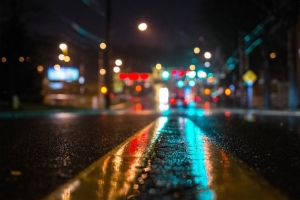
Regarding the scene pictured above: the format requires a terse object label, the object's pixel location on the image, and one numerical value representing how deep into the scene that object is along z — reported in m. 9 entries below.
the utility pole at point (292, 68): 42.34
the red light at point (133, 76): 85.14
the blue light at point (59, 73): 73.69
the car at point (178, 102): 56.96
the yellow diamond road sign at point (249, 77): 44.03
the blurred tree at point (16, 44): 44.53
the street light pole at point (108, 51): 47.19
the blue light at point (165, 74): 68.93
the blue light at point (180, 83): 69.50
